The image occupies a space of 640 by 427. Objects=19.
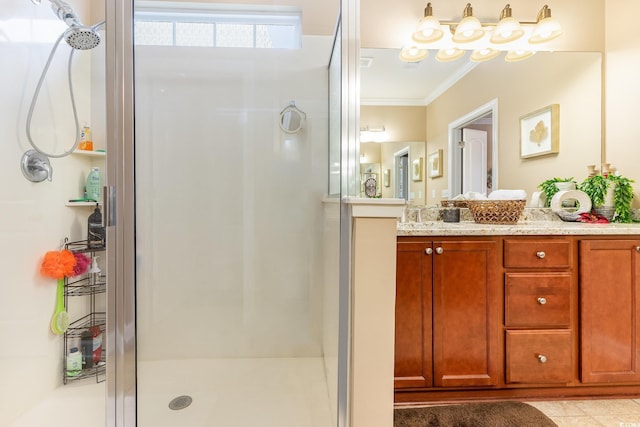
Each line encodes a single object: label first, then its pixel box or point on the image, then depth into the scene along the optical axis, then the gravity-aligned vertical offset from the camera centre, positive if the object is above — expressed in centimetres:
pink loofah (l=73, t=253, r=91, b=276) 154 -28
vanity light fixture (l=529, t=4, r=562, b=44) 196 +120
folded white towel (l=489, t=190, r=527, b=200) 192 +10
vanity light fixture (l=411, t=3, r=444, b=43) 192 +116
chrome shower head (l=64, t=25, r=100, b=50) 145 +84
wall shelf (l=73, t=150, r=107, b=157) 143 +29
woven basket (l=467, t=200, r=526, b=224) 174 -1
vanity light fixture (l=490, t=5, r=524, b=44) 193 +117
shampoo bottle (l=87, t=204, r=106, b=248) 136 -10
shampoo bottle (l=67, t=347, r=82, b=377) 153 -79
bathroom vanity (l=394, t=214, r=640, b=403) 146 -49
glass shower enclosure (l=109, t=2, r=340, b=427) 168 +5
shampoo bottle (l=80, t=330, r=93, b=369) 154 -71
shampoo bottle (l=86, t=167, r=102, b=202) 142 +13
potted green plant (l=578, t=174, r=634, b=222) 187 +10
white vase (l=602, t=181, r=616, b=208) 188 +9
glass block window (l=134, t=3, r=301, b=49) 173 +107
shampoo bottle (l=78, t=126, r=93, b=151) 153 +36
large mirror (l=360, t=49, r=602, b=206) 200 +58
